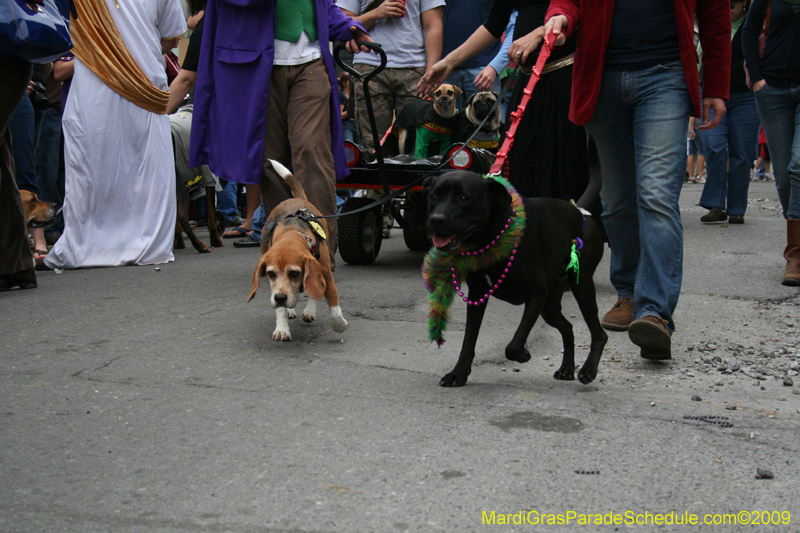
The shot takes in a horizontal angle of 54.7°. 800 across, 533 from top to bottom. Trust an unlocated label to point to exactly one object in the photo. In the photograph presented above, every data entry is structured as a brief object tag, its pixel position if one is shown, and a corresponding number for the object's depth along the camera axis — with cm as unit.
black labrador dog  284
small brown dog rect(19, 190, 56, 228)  627
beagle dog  378
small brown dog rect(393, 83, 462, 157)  716
